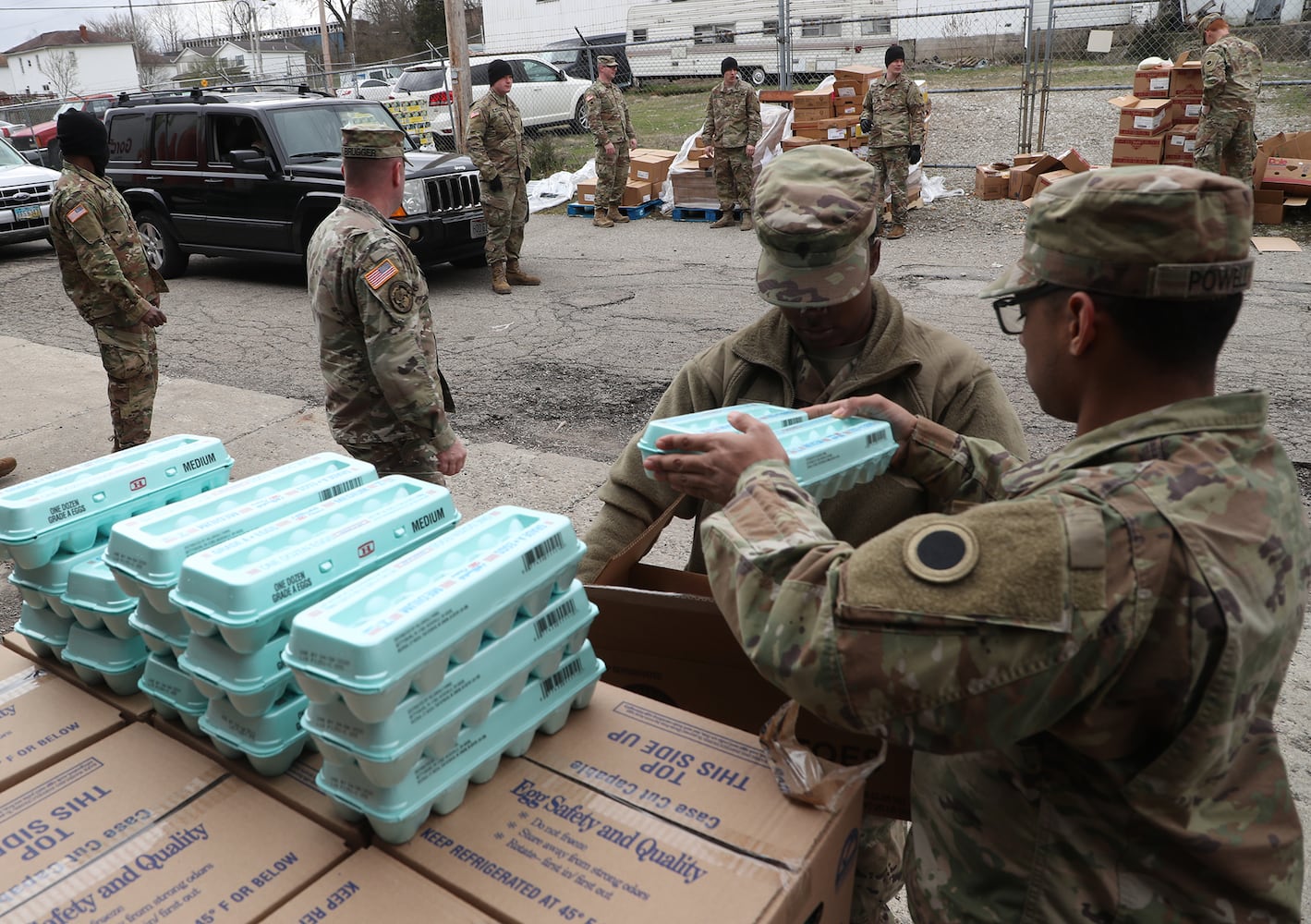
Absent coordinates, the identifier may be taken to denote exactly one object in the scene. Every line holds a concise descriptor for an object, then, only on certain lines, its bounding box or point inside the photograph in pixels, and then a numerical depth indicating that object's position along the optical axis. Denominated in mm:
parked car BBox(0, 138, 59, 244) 13000
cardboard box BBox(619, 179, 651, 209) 13688
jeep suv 9953
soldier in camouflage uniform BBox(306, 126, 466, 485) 3711
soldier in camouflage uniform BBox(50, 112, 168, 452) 5656
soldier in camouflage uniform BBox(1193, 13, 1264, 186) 10391
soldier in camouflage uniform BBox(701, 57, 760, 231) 12406
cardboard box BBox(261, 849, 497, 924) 1418
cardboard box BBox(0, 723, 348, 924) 1441
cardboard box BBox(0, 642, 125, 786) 1746
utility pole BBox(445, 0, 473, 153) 13234
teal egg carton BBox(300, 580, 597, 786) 1420
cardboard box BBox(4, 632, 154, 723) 1873
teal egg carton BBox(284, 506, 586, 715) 1370
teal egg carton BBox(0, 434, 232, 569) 1893
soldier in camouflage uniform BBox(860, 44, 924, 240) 11695
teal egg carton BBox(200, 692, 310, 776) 1625
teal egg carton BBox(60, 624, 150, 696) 1890
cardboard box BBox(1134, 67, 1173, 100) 11711
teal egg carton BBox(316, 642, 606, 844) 1479
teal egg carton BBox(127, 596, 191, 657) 1708
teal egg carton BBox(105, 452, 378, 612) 1663
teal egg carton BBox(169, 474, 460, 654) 1530
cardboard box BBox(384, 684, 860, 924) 1425
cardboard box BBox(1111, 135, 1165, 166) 11438
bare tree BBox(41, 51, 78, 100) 55497
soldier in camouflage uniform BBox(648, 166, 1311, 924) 1133
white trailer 20562
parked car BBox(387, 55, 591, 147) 20188
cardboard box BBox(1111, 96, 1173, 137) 11273
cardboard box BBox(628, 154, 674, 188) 13953
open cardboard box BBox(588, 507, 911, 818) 2039
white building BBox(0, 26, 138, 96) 68375
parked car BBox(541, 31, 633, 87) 25297
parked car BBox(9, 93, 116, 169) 21028
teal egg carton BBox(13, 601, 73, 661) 2008
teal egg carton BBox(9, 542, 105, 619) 1936
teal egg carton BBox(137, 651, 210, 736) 1755
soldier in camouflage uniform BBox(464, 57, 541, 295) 10156
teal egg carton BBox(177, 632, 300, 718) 1576
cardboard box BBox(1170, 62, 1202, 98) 11242
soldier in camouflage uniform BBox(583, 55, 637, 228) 12844
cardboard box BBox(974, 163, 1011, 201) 12742
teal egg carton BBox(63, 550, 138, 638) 1835
